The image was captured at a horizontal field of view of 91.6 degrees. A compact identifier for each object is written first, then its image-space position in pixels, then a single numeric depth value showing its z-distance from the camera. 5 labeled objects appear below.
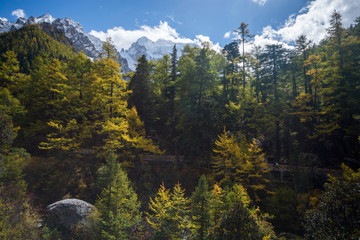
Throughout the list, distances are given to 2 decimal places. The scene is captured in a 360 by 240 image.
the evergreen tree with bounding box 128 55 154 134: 27.84
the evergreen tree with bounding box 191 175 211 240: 12.00
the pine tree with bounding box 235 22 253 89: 28.65
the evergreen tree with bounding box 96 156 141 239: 13.45
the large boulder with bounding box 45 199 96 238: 16.67
